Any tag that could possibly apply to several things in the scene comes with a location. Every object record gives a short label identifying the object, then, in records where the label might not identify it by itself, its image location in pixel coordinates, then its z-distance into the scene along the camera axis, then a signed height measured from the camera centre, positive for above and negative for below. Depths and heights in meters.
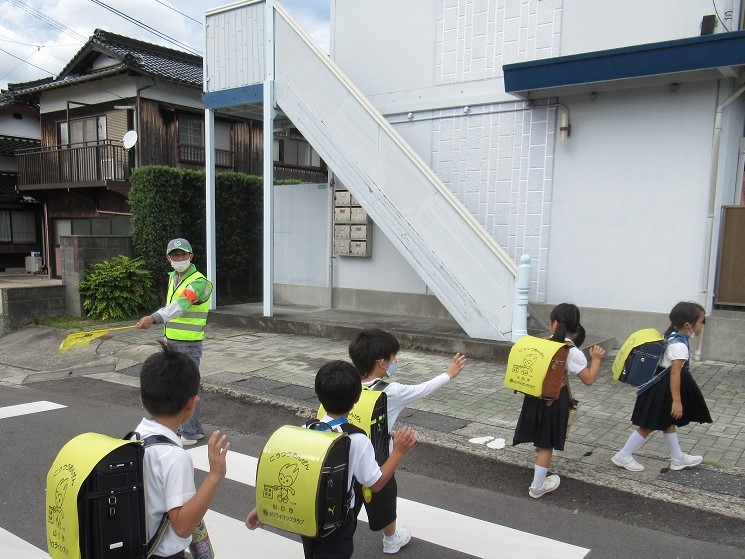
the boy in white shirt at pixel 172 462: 2.10 -0.88
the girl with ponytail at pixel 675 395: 4.20 -1.21
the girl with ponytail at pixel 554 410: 3.96 -1.28
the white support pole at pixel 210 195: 11.45 +0.47
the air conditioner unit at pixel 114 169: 17.27 +1.40
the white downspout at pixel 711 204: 7.85 +0.35
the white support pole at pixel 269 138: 10.42 +1.47
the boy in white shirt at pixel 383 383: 3.19 -0.88
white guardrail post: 8.02 -0.99
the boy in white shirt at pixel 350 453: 2.56 -1.01
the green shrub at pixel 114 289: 11.62 -1.43
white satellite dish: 16.00 +2.12
